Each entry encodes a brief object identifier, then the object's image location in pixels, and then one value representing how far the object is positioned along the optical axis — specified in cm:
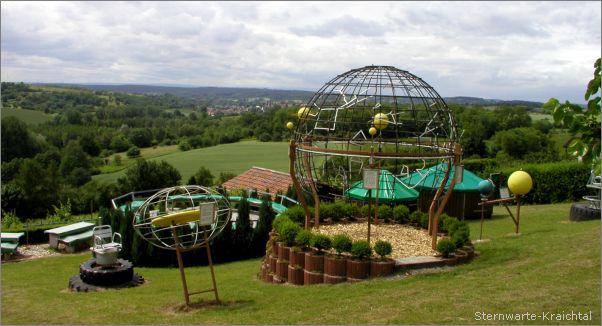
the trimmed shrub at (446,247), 1051
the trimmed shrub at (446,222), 1214
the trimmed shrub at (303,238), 1079
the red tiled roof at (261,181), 2725
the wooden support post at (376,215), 1369
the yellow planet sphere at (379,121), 1149
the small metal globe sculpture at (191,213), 895
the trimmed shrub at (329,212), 1412
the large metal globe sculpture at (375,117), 1127
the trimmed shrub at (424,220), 1345
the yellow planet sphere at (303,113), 1275
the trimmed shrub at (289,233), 1123
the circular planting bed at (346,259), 1013
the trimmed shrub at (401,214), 1416
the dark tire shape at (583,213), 1637
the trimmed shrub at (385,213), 1436
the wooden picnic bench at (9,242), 1833
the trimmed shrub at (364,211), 1465
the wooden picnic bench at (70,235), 2012
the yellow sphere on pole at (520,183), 1367
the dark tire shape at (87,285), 1183
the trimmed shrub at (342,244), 1028
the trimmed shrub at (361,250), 1009
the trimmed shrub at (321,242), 1052
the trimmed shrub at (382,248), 1016
